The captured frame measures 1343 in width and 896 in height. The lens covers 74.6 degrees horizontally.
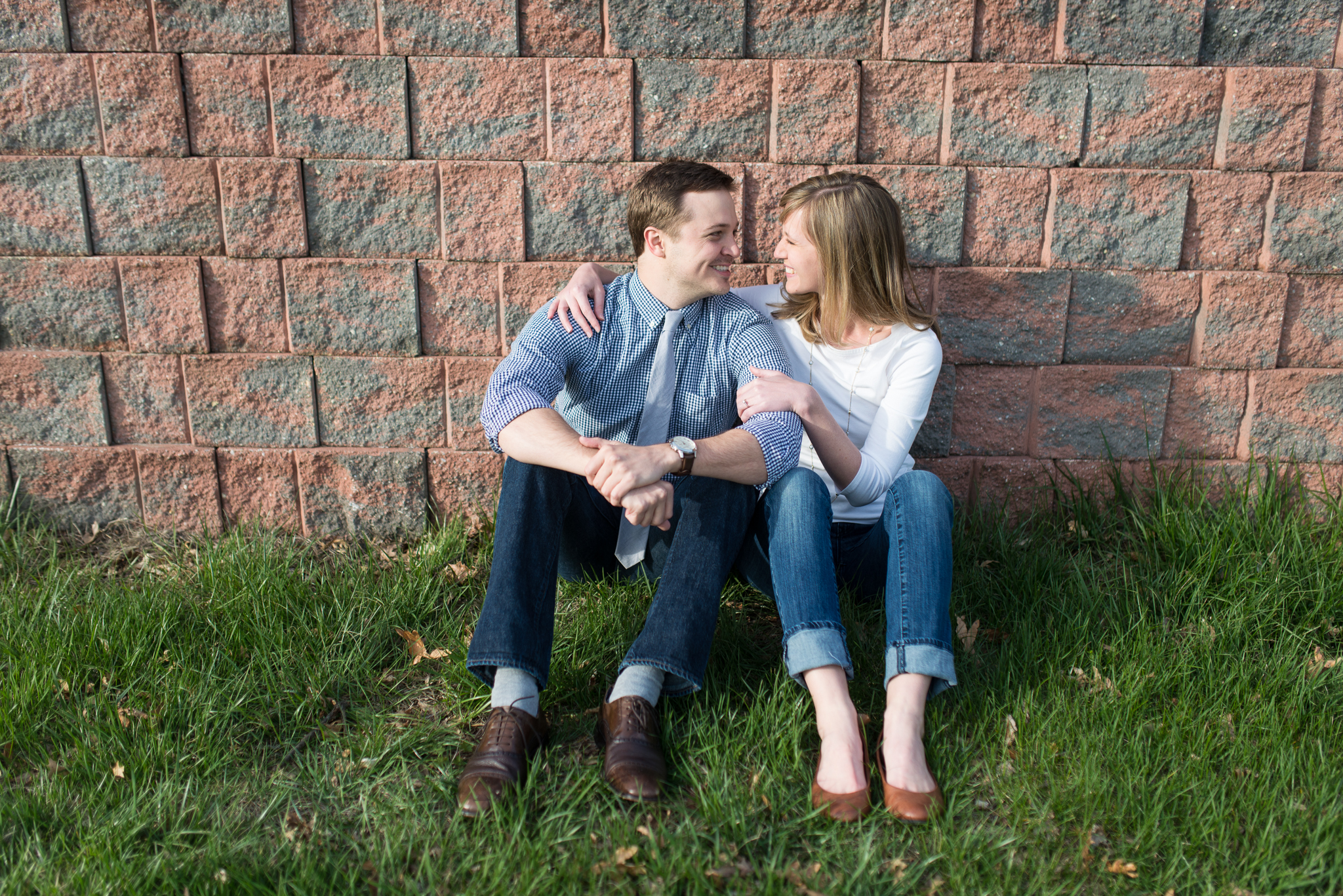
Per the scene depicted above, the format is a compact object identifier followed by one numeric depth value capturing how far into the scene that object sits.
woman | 2.15
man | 2.21
